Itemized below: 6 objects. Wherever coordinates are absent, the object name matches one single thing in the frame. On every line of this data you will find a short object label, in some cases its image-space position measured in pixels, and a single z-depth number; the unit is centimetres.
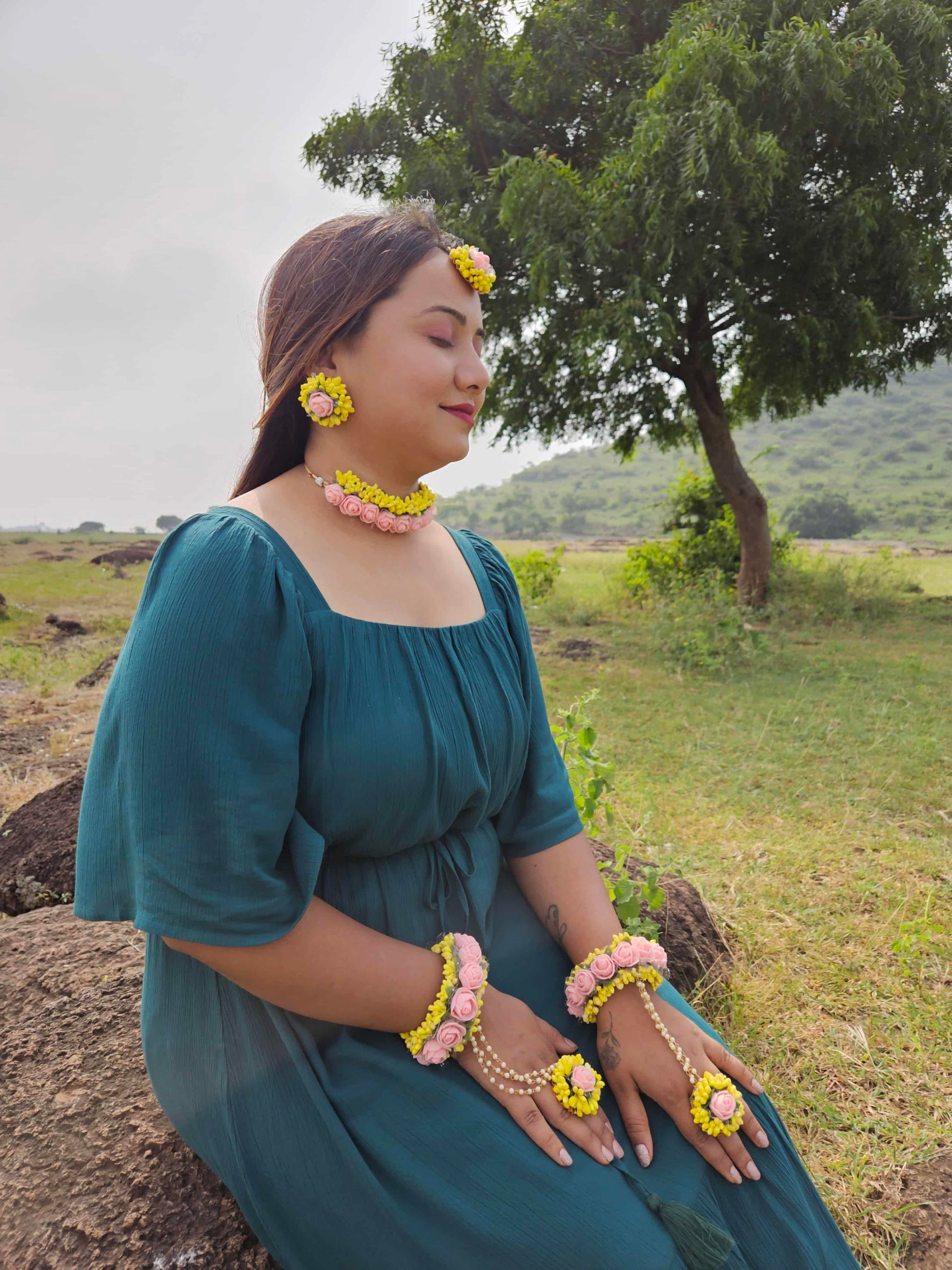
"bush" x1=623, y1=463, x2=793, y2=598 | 1052
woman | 112
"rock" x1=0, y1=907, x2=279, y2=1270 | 128
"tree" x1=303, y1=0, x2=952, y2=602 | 671
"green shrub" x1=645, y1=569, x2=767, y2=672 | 728
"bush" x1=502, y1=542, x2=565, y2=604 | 1045
